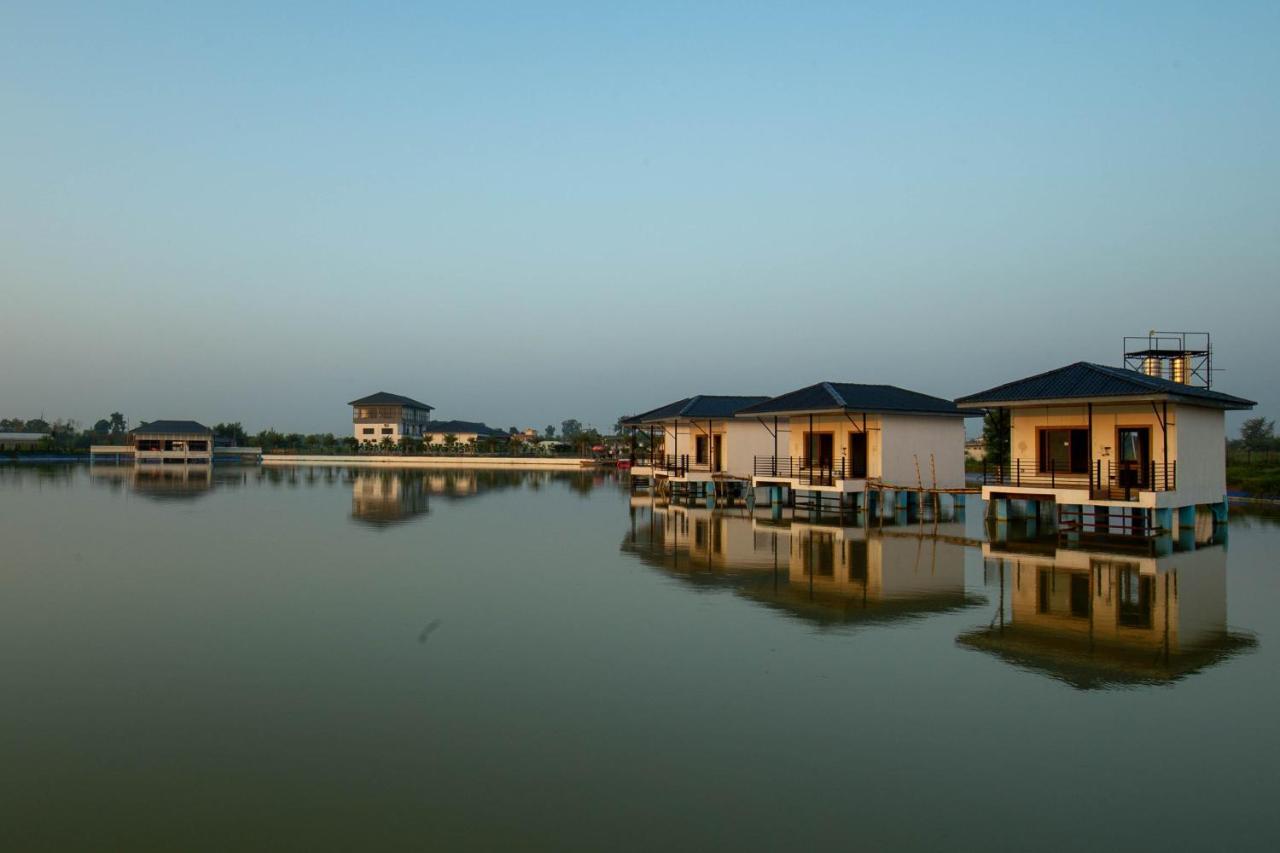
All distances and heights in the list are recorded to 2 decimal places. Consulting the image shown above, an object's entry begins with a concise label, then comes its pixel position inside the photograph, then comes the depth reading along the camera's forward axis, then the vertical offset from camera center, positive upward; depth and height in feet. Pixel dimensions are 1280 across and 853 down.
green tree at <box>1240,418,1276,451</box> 157.07 +4.41
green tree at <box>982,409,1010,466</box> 115.03 +2.79
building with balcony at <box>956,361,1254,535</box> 55.26 +0.80
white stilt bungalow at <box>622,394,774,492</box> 95.45 +1.67
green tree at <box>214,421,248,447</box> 250.57 +6.28
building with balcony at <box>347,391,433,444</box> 258.24 +11.06
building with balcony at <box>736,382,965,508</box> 74.68 +1.36
